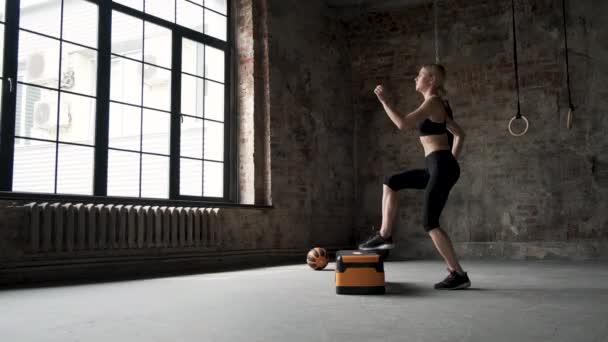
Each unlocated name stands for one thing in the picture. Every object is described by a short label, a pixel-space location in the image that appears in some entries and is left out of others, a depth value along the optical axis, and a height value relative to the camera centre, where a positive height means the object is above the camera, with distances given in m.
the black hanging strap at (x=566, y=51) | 7.42 +2.24
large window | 5.16 +1.26
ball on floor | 5.99 -0.52
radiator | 4.90 -0.13
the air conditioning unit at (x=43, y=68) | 5.25 +1.42
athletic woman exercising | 4.05 +0.29
